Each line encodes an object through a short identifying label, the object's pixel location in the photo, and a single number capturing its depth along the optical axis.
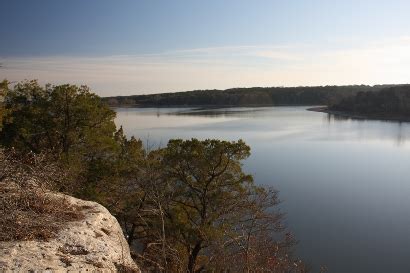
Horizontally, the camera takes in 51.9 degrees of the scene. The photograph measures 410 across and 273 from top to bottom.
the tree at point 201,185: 15.03
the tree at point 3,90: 14.44
